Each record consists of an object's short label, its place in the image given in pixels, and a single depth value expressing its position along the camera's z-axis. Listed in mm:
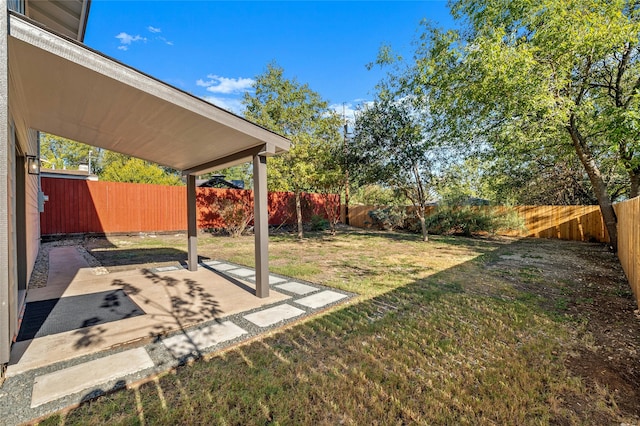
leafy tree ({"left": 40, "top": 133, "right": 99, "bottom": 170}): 22141
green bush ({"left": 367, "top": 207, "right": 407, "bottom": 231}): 14656
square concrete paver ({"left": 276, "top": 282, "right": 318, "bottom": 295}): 4263
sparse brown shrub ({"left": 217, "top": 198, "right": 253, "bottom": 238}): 11938
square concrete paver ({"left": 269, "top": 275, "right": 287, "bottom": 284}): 4797
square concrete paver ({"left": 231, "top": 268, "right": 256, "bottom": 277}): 5246
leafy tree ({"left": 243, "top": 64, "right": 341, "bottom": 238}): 10359
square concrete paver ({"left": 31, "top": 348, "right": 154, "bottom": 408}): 1905
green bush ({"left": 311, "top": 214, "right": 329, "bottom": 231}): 14914
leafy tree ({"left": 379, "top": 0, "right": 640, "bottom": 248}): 6059
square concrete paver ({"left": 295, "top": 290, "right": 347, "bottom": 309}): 3686
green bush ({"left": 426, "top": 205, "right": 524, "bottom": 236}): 11594
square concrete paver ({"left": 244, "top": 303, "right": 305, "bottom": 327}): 3115
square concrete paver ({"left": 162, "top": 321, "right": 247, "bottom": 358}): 2500
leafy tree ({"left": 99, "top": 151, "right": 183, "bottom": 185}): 18422
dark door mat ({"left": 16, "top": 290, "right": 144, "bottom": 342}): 2908
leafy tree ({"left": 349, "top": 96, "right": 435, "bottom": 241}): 10062
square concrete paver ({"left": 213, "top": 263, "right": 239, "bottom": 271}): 5715
